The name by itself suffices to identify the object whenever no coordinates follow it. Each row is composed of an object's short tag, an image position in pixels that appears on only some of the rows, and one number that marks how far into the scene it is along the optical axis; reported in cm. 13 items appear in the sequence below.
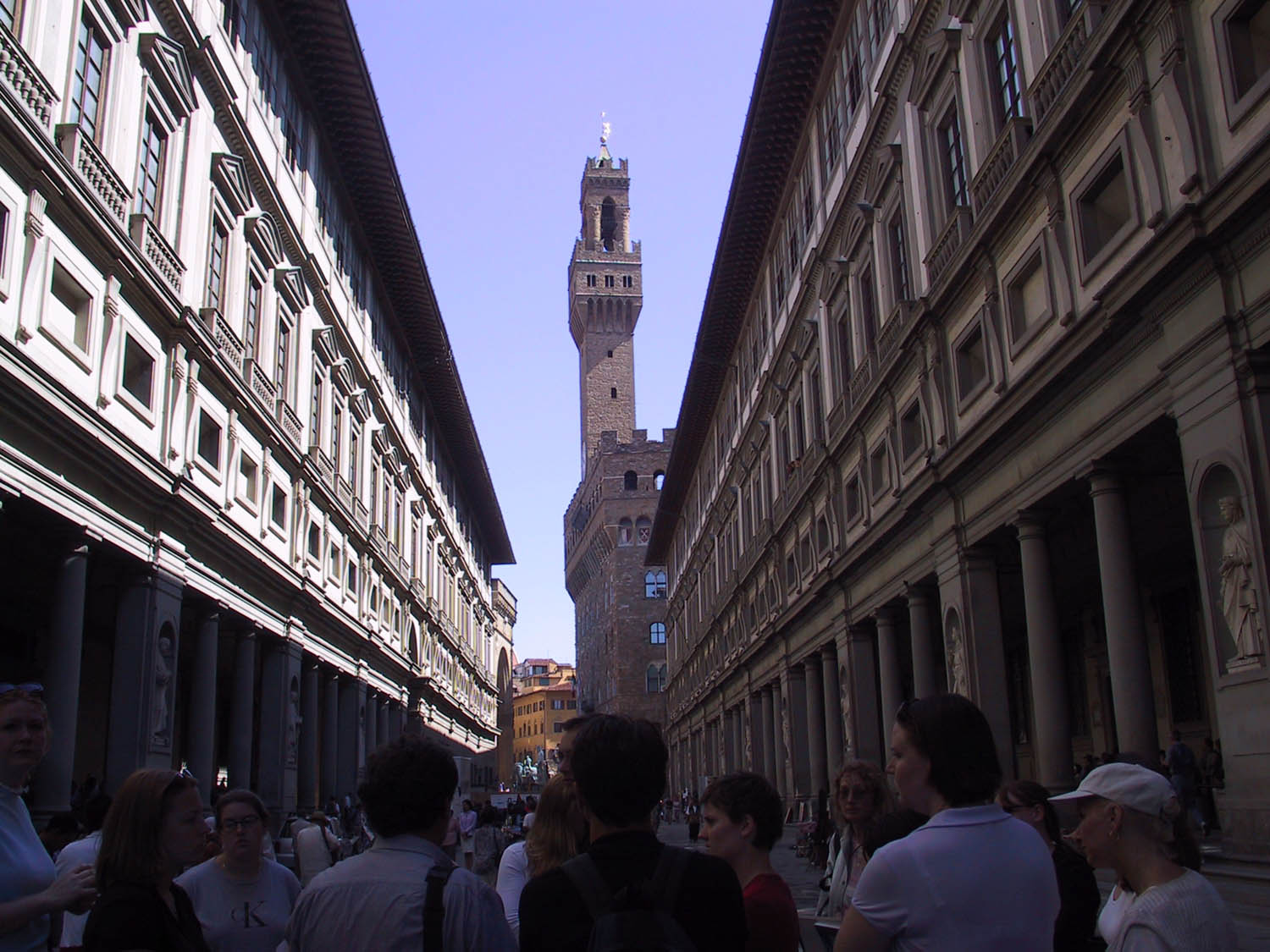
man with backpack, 307
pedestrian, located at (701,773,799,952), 406
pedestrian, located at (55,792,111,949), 606
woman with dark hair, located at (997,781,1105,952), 490
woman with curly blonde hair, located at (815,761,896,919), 577
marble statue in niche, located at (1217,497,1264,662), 1137
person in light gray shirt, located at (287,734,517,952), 370
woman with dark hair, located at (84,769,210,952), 413
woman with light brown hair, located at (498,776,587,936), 562
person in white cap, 355
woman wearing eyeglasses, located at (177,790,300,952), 531
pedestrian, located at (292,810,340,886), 1269
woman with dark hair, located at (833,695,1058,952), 338
